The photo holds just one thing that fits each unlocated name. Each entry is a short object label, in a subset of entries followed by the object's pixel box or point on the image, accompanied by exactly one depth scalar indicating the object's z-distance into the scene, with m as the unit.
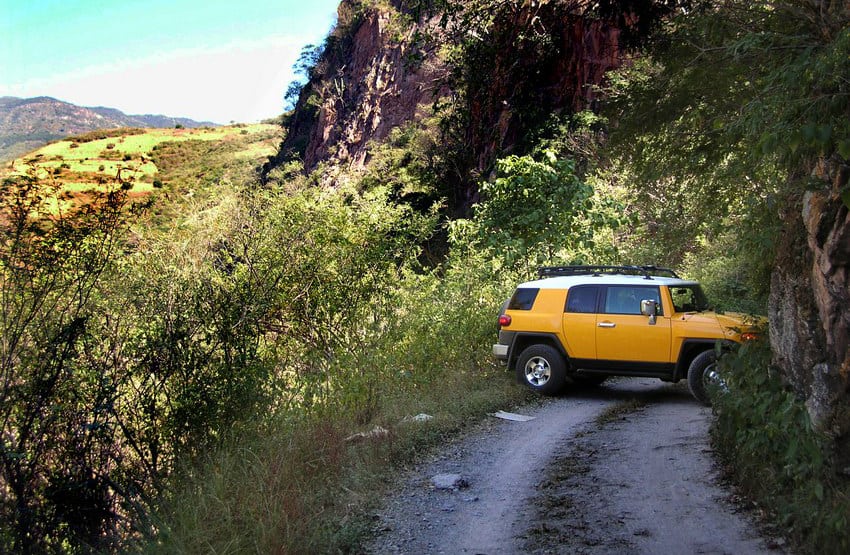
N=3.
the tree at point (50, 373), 6.05
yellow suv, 10.27
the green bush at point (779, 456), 4.41
